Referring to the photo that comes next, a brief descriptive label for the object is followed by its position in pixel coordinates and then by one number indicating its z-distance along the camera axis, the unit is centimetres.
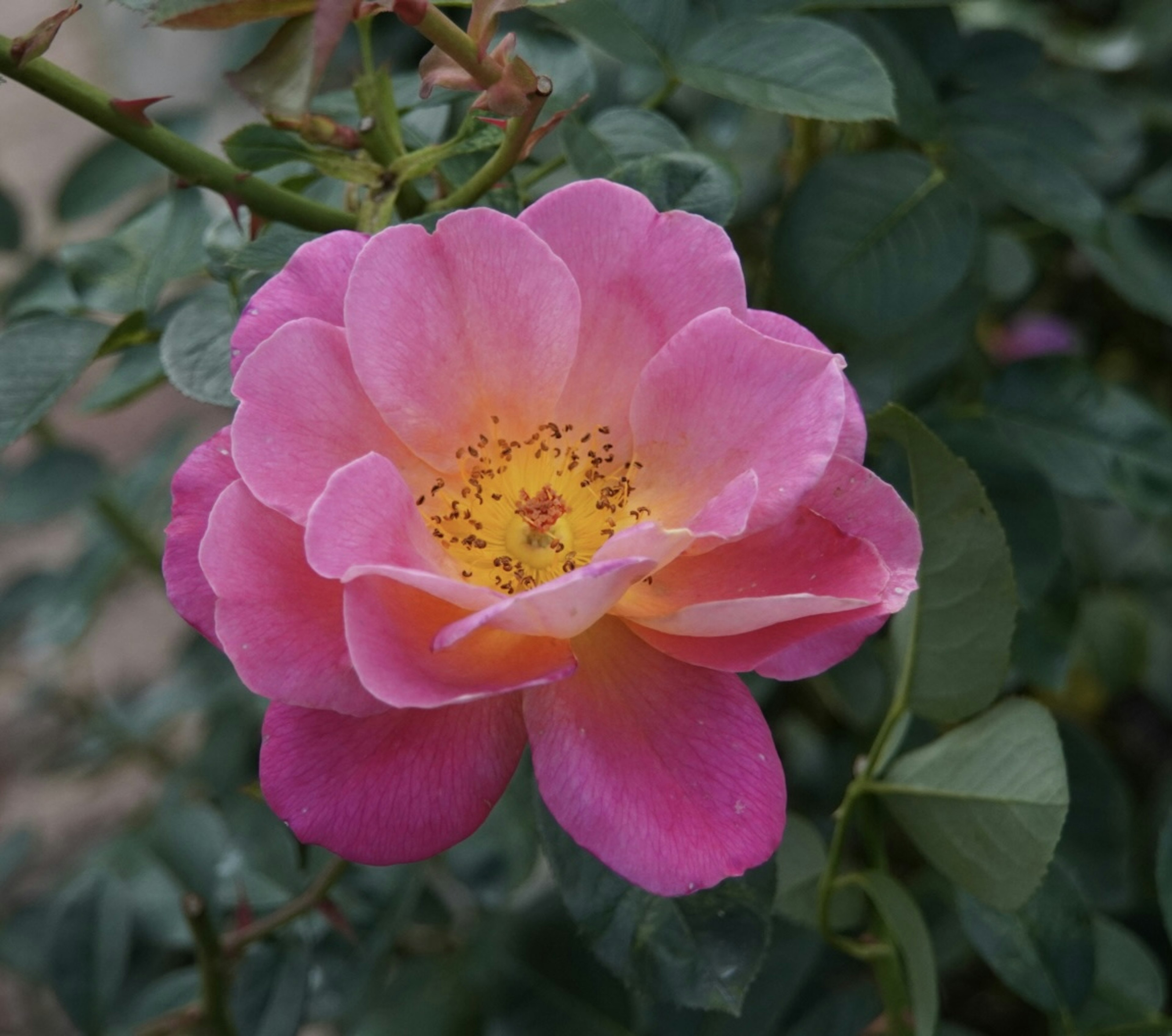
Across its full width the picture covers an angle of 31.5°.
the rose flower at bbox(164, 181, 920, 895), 22
